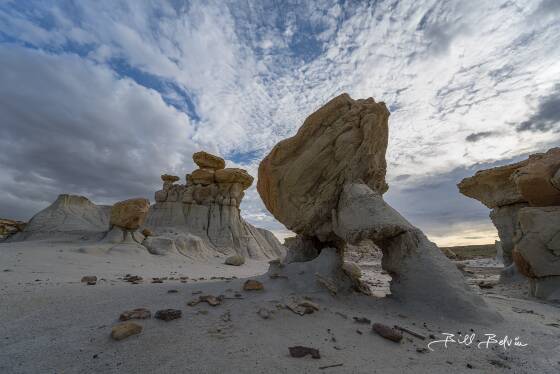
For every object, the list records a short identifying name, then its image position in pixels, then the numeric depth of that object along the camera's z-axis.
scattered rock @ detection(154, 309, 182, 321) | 3.55
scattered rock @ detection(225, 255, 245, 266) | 17.00
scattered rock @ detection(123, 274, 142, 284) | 6.76
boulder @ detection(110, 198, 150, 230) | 15.04
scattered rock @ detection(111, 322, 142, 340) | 3.05
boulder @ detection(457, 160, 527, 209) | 11.47
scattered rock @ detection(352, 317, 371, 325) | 4.05
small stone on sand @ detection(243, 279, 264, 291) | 4.91
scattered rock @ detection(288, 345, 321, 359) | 2.94
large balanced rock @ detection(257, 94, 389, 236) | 6.44
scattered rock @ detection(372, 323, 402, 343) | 3.51
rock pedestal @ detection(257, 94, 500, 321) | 4.98
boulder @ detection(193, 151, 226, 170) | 25.45
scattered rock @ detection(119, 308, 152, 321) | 3.53
